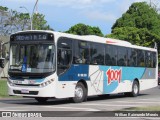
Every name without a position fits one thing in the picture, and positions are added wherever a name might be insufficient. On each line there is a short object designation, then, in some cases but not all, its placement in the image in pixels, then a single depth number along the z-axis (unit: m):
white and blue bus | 19.17
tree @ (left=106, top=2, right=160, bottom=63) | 70.06
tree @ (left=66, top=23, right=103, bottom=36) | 81.38
